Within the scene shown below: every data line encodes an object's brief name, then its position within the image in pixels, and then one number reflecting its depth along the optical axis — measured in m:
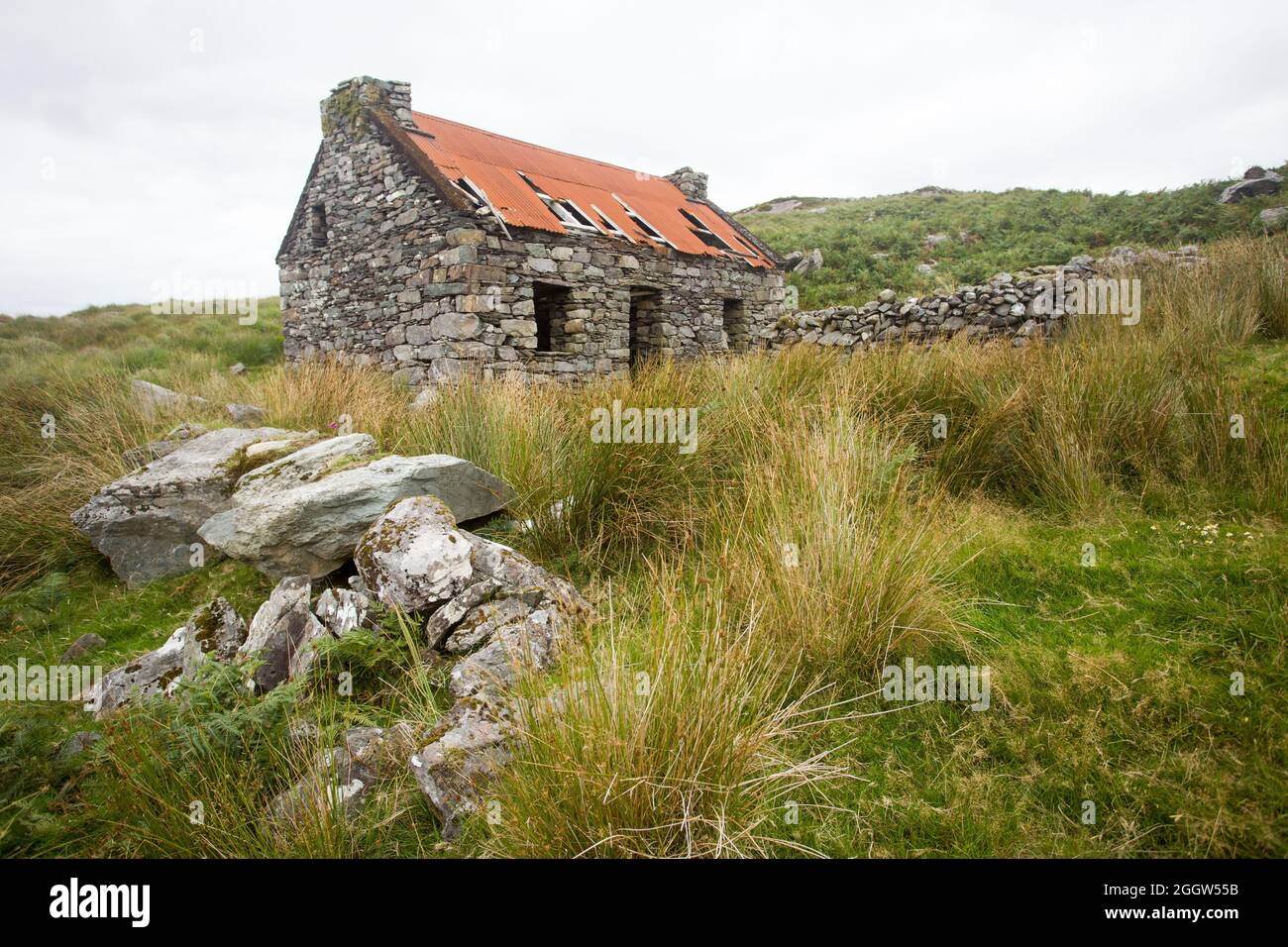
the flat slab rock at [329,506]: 4.42
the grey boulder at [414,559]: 3.75
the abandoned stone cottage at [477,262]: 10.59
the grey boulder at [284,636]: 3.49
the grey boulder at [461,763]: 2.42
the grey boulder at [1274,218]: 15.17
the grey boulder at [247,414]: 8.05
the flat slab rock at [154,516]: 5.44
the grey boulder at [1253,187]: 18.58
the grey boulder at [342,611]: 3.67
